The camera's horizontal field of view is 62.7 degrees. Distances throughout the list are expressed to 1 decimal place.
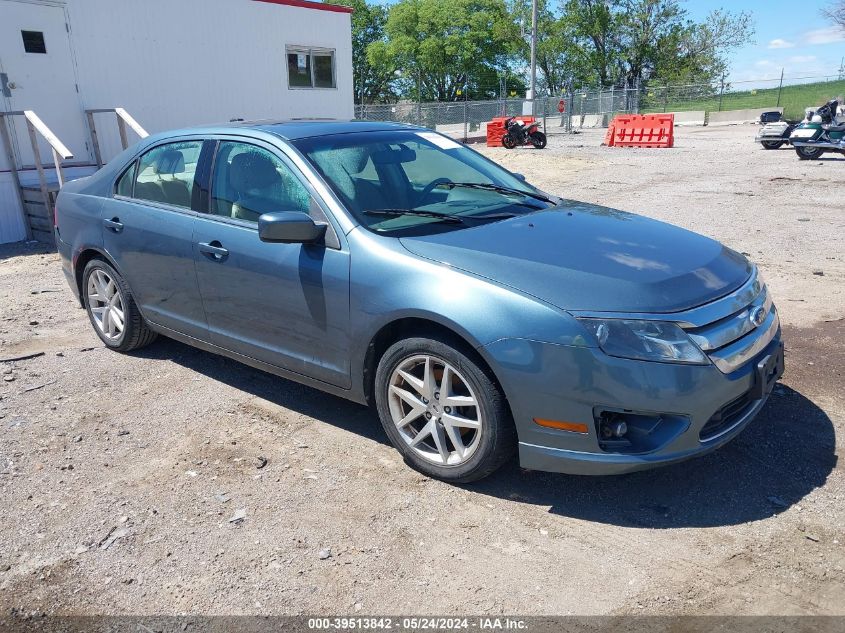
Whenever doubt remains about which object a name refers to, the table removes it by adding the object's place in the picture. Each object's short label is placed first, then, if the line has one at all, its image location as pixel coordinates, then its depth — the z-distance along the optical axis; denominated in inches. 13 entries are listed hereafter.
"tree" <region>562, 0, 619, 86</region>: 2166.6
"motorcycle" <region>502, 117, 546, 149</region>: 924.6
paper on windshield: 179.9
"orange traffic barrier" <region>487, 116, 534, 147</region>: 982.2
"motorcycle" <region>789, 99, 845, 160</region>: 673.0
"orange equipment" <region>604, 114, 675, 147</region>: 941.2
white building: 436.1
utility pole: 1323.8
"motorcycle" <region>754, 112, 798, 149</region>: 804.0
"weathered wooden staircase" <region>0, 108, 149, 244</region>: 378.6
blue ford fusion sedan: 114.8
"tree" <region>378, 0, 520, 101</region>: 2476.6
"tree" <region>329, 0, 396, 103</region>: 2578.7
